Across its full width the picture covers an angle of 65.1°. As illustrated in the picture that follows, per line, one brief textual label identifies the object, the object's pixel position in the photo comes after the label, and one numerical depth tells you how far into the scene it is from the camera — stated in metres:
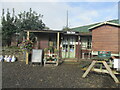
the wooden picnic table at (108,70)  3.57
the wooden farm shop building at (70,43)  8.90
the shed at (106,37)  6.20
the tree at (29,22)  15.54
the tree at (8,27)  15.18
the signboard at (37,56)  6.46
